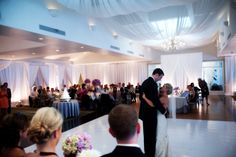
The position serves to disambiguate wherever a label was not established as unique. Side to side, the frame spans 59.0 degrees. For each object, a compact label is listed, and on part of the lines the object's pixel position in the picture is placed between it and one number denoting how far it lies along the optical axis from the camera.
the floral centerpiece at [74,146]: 1.46
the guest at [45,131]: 1.20
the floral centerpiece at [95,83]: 10.33
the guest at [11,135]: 1.50
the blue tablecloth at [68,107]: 7.85
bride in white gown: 3.01
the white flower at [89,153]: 1.32
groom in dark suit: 2.93
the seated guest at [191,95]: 9.25
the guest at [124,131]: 1.06
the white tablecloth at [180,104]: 7.75
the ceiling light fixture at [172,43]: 9.08
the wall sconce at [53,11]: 5.96
